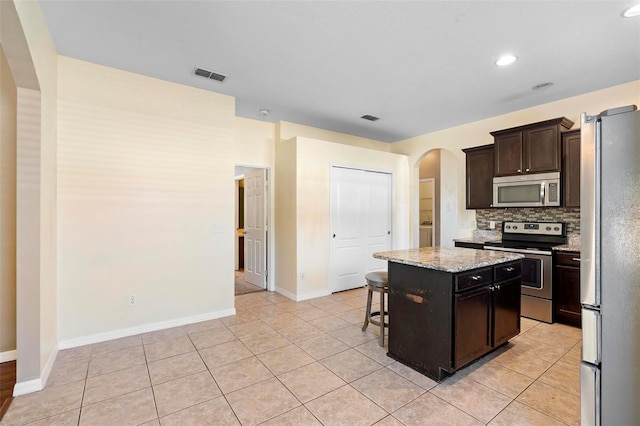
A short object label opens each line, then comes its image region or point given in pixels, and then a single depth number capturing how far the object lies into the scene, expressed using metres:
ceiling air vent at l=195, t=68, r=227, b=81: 3.20
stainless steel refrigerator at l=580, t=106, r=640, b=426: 1.31
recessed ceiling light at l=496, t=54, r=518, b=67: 2.87
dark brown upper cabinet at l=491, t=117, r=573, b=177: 3.69
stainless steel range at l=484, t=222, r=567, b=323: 3.54
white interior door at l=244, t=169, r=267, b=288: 5.11
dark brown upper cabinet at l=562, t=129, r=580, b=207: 3.58
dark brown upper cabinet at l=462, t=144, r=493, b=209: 4.45
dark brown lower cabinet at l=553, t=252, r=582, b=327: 3.36
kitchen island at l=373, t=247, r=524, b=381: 2.28
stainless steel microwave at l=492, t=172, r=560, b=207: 3.72
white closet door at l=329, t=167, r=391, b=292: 4.98
